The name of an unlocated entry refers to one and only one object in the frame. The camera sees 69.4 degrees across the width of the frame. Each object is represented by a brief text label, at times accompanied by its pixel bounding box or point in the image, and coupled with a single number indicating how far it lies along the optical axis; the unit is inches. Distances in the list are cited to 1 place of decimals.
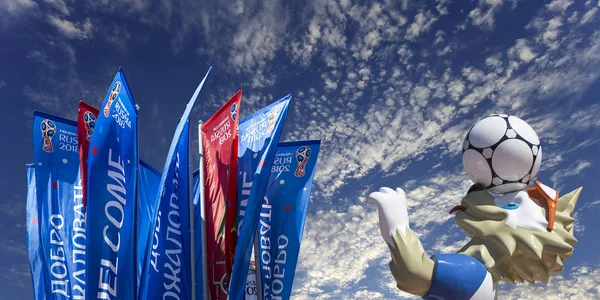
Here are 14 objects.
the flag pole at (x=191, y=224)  437.7
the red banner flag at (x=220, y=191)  458.9
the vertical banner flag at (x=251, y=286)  515.2
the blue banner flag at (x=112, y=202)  348.8
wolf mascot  172.7
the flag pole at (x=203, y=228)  451.5
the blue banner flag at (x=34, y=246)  498.0
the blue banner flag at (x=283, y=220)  507.5
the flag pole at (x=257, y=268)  504.7
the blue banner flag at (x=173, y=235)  414.3
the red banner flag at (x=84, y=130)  410.0
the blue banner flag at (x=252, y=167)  396.2
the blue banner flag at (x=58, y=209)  451.5
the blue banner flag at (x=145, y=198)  607.2
